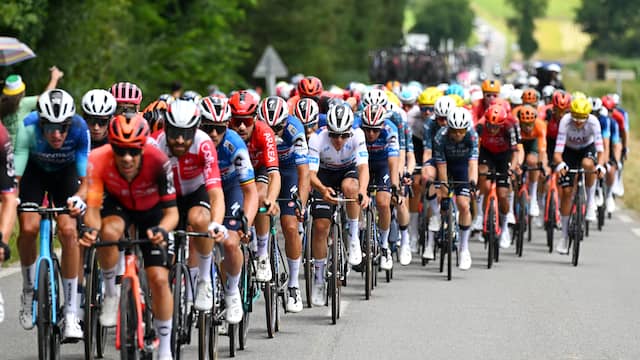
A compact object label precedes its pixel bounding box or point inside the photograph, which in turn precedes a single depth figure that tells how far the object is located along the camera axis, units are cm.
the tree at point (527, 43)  19038
